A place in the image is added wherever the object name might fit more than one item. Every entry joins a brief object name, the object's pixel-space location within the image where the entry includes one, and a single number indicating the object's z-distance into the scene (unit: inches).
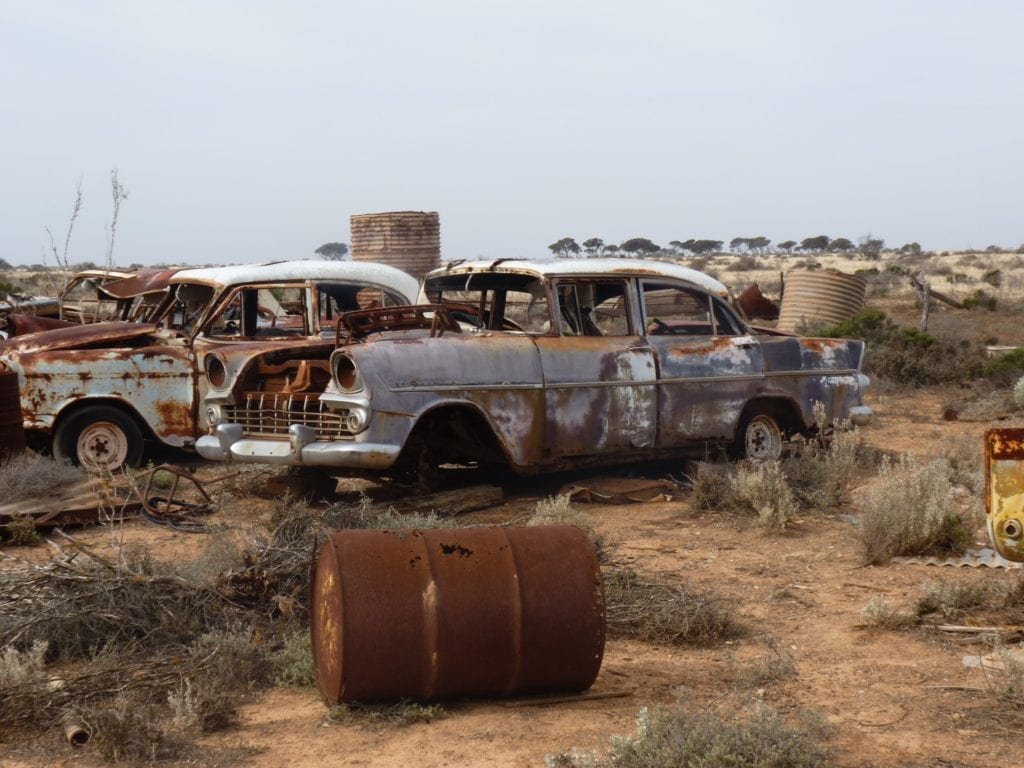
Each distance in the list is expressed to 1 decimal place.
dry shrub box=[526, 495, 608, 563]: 284.2
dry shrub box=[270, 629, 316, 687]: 191.9
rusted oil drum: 170.7
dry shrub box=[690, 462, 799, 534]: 308.3
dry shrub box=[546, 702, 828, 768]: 149.9
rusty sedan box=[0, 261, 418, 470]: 367.2
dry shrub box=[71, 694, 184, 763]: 161.5
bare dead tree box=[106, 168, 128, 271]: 666.8
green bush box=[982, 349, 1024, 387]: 625.3
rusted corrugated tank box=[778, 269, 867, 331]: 794.8
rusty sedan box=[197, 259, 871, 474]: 308.5
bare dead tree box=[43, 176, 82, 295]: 662.2
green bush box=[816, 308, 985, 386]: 657.6
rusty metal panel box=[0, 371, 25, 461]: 354.0
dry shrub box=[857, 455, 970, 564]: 271.4
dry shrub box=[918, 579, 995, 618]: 225.3
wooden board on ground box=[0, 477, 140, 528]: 303.9
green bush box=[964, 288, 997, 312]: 992.2
